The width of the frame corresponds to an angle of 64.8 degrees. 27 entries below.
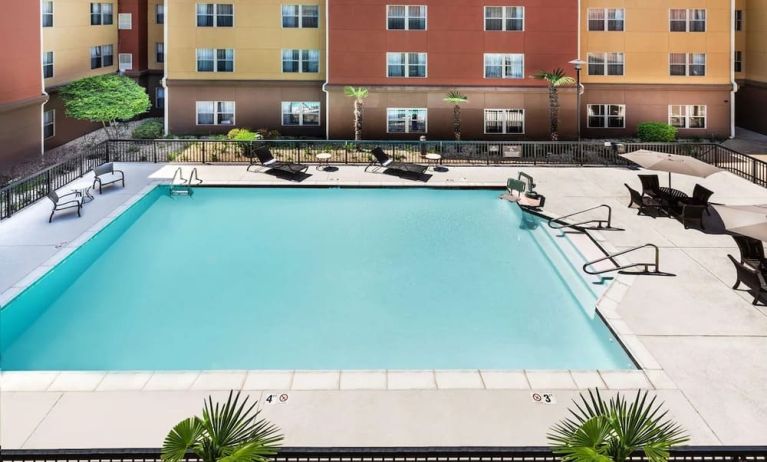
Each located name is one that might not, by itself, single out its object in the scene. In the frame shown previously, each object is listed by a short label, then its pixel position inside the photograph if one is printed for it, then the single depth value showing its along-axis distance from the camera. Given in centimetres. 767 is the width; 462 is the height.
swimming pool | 1184
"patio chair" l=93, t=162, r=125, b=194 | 2330
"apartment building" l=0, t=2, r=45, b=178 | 2762
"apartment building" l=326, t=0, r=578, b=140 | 3519
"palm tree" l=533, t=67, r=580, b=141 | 3416
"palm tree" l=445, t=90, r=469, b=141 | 3428
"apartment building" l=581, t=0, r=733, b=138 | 3659
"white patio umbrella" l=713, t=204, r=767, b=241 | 1212
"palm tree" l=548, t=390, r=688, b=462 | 514
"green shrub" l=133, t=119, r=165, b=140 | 3599
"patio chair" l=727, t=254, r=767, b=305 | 1241
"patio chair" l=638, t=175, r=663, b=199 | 2095
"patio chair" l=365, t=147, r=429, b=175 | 2670
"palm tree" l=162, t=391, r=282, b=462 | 510
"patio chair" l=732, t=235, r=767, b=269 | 1430
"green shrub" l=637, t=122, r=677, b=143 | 3484
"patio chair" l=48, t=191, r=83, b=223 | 1921
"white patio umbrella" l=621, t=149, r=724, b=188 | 1861
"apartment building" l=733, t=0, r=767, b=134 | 3916
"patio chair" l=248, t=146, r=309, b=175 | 2652
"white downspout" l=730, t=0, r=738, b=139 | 3631
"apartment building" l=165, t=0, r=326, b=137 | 3666
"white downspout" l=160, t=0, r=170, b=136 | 3628
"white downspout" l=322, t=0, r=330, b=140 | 3509
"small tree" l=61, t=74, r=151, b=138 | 3381
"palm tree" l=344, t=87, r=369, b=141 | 3466
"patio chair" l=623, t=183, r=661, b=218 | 2034
